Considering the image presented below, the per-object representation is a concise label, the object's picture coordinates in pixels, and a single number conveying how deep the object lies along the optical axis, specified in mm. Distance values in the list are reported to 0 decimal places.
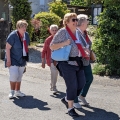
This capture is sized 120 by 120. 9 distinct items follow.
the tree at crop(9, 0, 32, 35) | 13516
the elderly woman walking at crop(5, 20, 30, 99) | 6461
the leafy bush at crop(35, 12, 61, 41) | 15961
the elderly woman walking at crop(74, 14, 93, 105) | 5598
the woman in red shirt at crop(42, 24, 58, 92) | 7004
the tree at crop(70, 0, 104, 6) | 29180
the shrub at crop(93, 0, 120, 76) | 8320
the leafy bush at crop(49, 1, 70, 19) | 20797
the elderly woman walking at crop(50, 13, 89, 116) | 5238
